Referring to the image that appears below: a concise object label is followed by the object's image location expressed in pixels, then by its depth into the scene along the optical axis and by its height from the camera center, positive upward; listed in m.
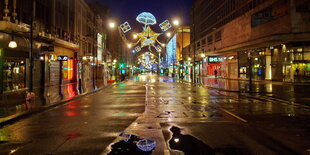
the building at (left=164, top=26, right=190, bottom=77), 108.88 +16.12
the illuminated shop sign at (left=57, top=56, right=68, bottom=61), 27.24 +2.08
